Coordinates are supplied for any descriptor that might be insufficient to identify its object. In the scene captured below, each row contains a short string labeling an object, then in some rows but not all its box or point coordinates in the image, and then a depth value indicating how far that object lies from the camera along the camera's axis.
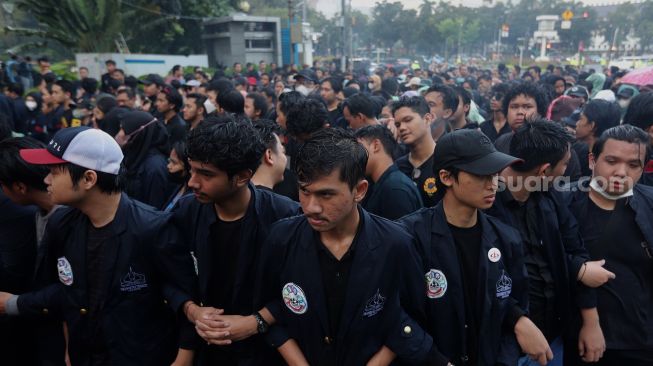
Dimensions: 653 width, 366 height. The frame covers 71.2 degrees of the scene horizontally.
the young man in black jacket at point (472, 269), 2.37
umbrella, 8.38
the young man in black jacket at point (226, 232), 2.34
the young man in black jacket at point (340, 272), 2.14
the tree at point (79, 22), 20.84
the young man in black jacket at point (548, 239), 2.76
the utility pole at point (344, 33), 25.95
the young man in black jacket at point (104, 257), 2.45
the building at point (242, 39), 28.09
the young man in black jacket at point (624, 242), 2.87
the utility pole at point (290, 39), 29.49
